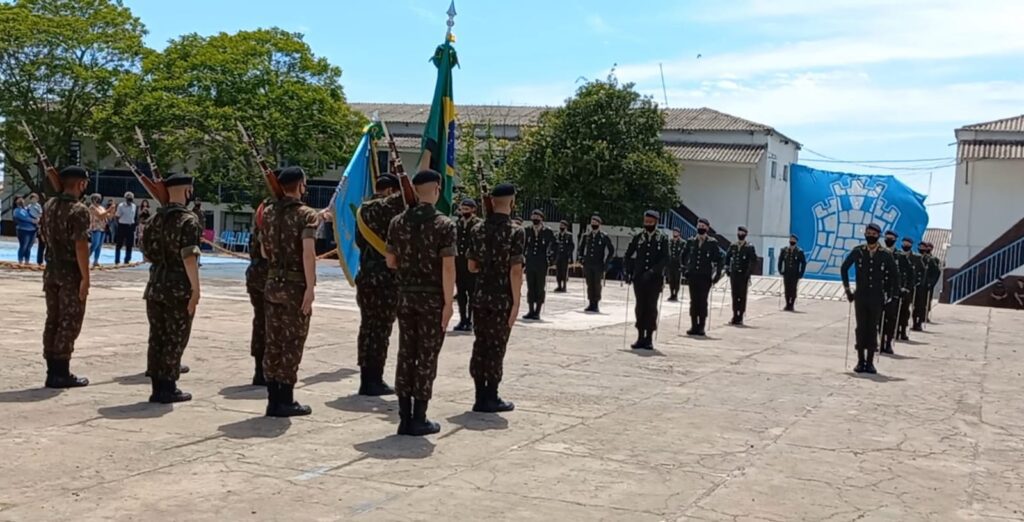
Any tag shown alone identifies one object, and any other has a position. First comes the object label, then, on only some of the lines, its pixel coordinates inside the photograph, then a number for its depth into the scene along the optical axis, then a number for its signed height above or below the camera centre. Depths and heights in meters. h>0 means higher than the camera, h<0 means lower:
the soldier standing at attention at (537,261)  17.98 -0.32
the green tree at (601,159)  38.00 +3.06
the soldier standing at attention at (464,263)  9.76 -0.31
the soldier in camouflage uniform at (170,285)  8.17 -0.47
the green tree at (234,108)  39.41 +4.37
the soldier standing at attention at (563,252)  24.08 -0.17
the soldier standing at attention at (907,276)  15.91 -0.20
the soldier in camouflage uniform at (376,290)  9.02 -0.47
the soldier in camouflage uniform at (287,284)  7.83 -0.40
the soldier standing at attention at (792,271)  24.48 -0.32
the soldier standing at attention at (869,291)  12.62 -0.34
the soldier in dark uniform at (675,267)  23.44 -0.35
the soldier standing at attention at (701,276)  16.55 -0.36
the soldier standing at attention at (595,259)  20.17 -0.24
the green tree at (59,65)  42.22 +5.96
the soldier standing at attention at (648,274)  13.85 -0.32
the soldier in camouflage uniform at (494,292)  8.44 -0.40
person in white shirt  26.00 -0.11
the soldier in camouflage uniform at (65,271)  8.73 -0.43
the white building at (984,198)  35.09 +2.28
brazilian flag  13.30 +1.35
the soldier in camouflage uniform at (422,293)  7.46 -0.39
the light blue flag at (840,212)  34.47 +1.56
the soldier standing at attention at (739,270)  19.51 -0.30
